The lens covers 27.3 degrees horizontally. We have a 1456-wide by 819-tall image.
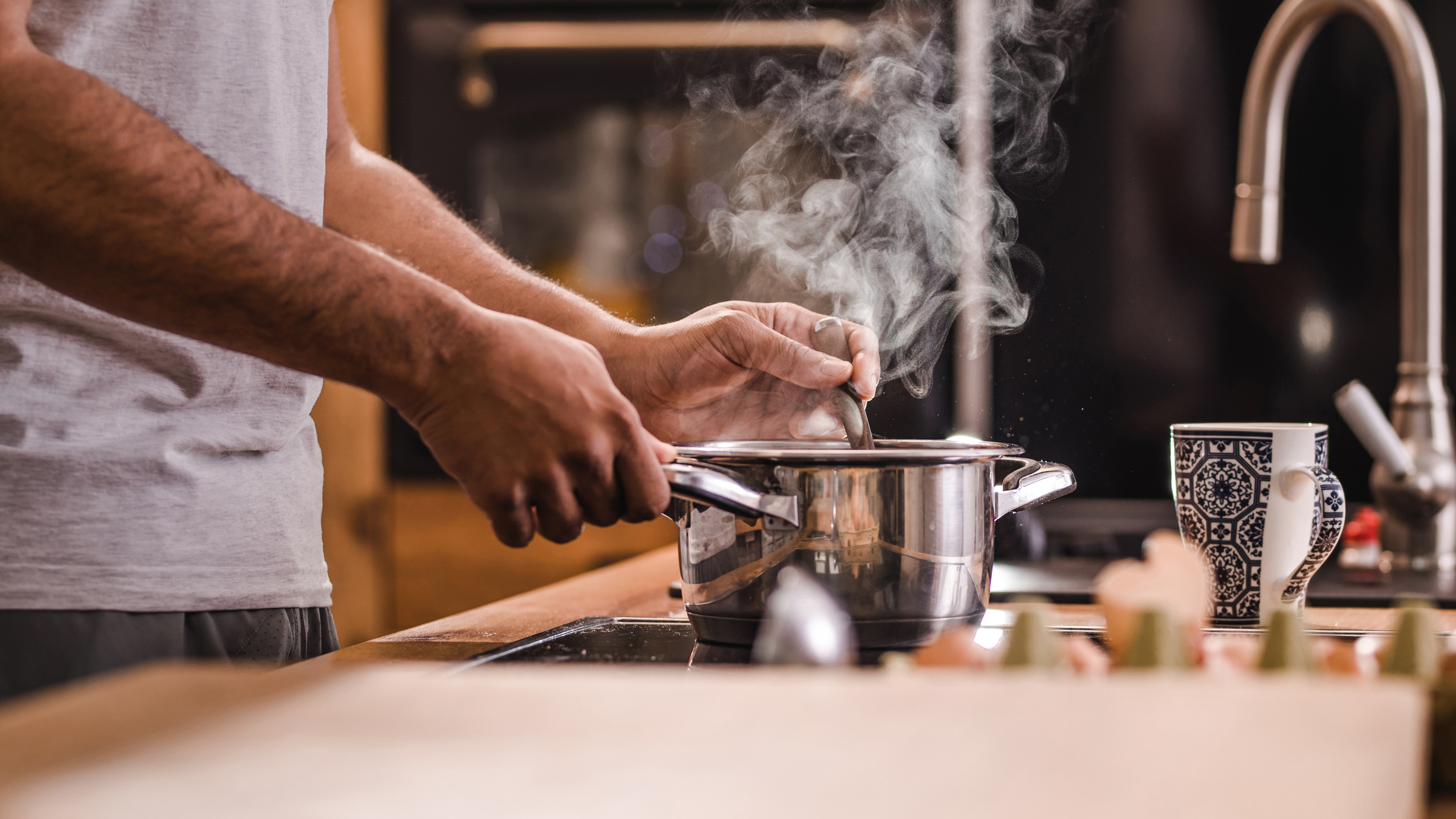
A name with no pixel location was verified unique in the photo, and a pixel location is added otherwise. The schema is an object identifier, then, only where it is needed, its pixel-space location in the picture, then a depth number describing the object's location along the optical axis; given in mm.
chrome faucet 1799
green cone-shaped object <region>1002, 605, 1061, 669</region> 1205
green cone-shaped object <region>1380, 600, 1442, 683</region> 1204
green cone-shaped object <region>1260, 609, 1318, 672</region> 1202
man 1345
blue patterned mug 1511
